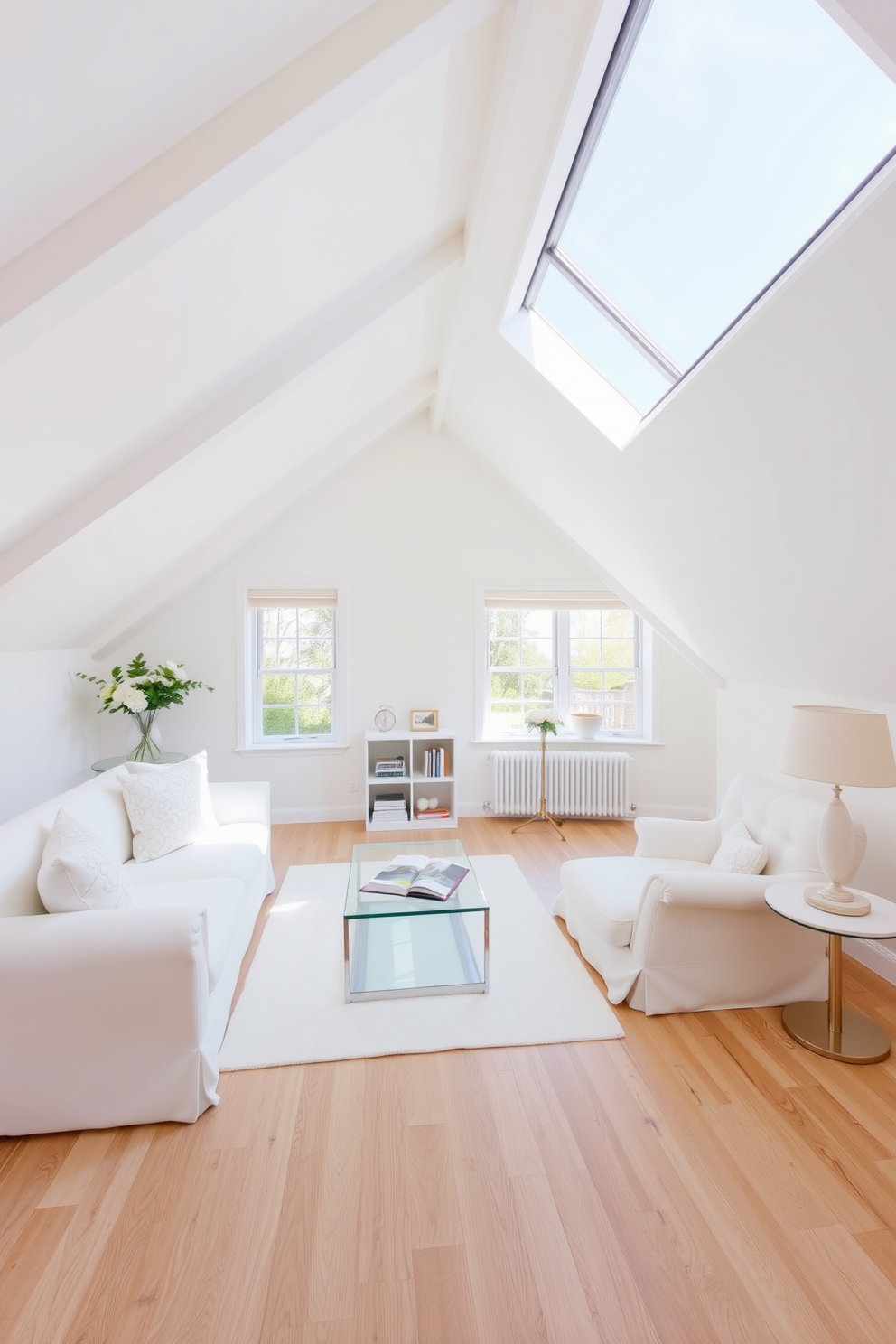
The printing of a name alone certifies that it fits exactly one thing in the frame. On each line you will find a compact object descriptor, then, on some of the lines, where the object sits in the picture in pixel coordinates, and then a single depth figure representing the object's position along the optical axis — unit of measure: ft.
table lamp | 7.61
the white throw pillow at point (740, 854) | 9.42
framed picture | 17.74
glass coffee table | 9.20
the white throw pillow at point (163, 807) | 10.70
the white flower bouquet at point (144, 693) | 14.17
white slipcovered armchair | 8.71
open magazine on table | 9.52
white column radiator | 17.61
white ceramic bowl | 18.01
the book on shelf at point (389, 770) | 17.07
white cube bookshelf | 17.03
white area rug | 8.22
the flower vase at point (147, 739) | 14.75
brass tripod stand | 17.29
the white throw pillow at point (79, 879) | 7.40
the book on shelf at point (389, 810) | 16.99
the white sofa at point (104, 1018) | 6.54
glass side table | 14.37
